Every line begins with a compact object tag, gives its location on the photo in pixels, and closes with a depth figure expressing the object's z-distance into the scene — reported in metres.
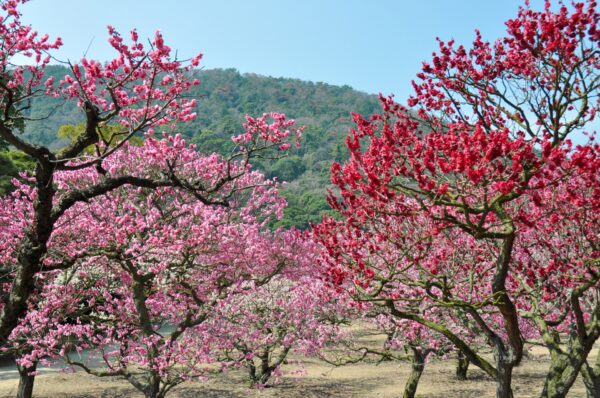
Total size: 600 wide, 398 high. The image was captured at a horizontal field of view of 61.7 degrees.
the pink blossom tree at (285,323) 13.56
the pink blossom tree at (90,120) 5.92
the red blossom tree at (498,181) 5.15
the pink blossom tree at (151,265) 9.61
